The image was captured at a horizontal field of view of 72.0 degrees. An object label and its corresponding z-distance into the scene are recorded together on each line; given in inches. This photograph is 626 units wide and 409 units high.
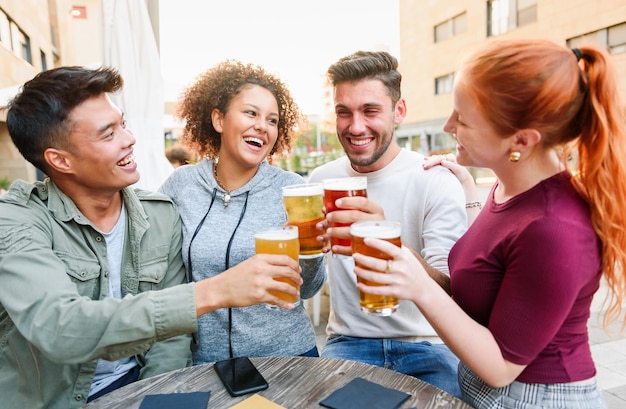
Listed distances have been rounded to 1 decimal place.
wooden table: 51.1
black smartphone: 53.4
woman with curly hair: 77.5
